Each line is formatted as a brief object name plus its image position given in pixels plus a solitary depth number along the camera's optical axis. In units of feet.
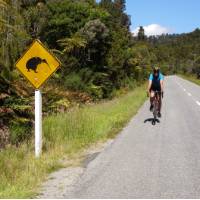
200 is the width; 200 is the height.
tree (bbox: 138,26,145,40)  467.93
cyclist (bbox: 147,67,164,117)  56.18
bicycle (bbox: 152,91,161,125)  57.32
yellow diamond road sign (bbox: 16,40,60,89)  34.78
